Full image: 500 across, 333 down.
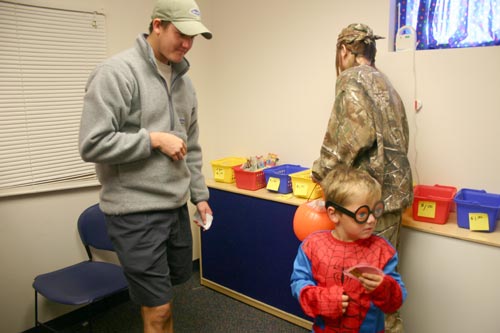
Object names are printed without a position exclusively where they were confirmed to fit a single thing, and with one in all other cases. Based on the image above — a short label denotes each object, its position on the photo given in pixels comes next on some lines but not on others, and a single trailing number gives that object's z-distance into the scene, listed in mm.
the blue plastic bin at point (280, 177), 2516
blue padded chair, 2045
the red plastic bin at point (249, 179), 2633
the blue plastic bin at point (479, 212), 1835
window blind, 2160
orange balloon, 1707
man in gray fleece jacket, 1388
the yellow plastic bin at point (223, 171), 2855
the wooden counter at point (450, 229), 1797
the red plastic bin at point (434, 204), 1962
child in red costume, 1261
